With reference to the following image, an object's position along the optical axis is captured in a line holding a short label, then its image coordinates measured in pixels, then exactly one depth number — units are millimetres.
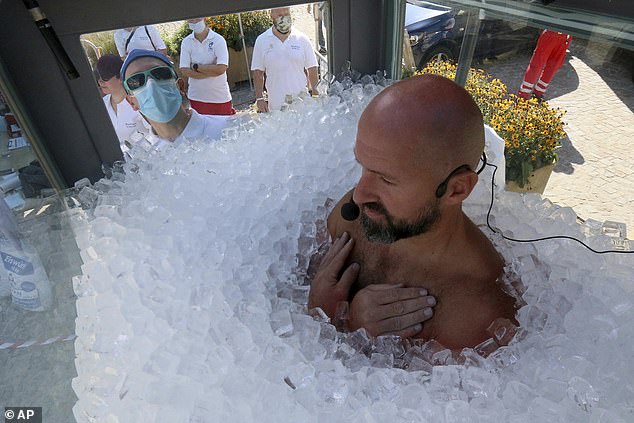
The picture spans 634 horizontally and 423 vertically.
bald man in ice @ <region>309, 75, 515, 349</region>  1120
